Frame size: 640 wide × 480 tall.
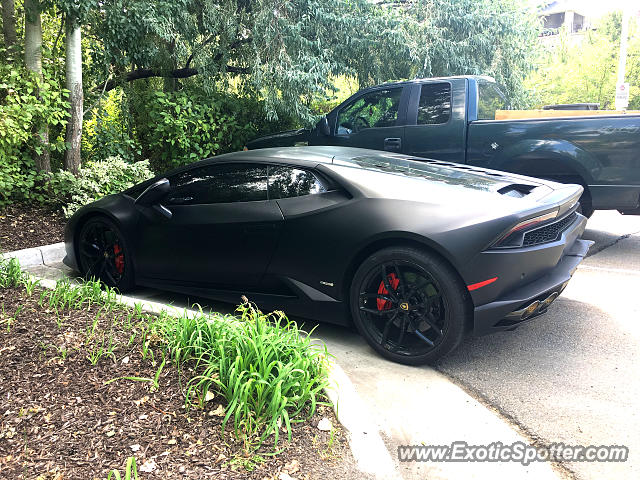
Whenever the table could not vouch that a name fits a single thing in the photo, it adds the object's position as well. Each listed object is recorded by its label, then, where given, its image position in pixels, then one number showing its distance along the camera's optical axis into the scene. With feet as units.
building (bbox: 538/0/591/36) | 211.00
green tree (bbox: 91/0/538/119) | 26.37
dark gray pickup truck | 18.89
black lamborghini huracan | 10.91
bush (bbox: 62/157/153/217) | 22.50
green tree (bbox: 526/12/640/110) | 57.77
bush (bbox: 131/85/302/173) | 27.89
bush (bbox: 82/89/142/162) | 27.40
